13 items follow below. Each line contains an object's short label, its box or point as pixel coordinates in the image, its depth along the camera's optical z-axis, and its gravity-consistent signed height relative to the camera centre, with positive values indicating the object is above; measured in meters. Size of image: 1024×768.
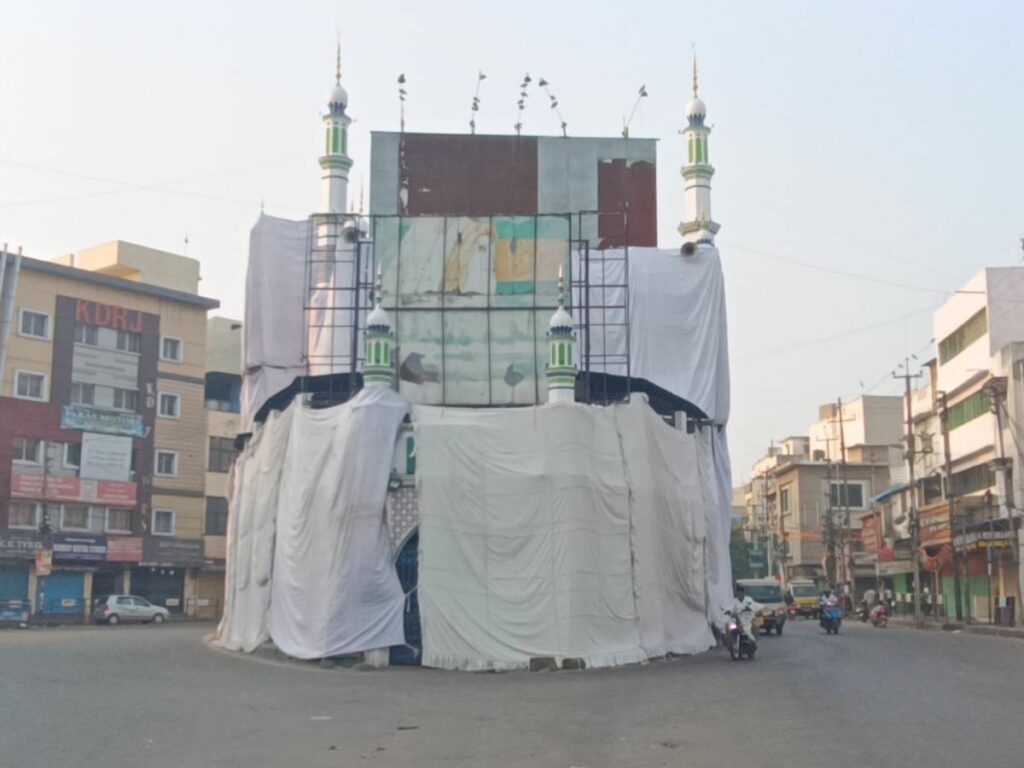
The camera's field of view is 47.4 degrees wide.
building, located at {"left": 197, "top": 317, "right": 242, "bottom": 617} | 52.31 +3.82
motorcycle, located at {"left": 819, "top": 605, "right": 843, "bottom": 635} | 35.97 -1.54
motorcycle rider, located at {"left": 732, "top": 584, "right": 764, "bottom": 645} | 22.97 -0.91
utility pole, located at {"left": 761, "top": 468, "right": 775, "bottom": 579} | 80.06 +2.43
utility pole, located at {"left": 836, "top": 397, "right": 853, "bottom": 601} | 61.70 +2.07
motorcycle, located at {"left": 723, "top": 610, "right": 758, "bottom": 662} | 22.91 -1.42
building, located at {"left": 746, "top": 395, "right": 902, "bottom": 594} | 73.31 +5.30
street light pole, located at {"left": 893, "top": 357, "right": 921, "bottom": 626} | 44.34 +1.88
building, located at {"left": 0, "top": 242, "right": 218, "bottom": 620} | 45.22 +5.41
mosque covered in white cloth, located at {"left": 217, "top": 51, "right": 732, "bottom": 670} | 22.23 +3.06
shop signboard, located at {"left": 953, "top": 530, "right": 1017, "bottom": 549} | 38.64 +1.03
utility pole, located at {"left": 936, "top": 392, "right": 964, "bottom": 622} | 43.65 +2.90
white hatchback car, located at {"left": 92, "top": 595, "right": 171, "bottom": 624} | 44.50 -1.79
